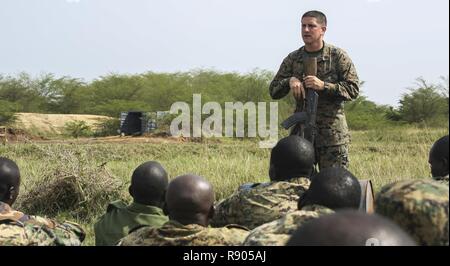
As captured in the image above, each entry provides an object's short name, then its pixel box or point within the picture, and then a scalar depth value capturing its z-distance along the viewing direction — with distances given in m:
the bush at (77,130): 27.07
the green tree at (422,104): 25.78
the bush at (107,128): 27.83
